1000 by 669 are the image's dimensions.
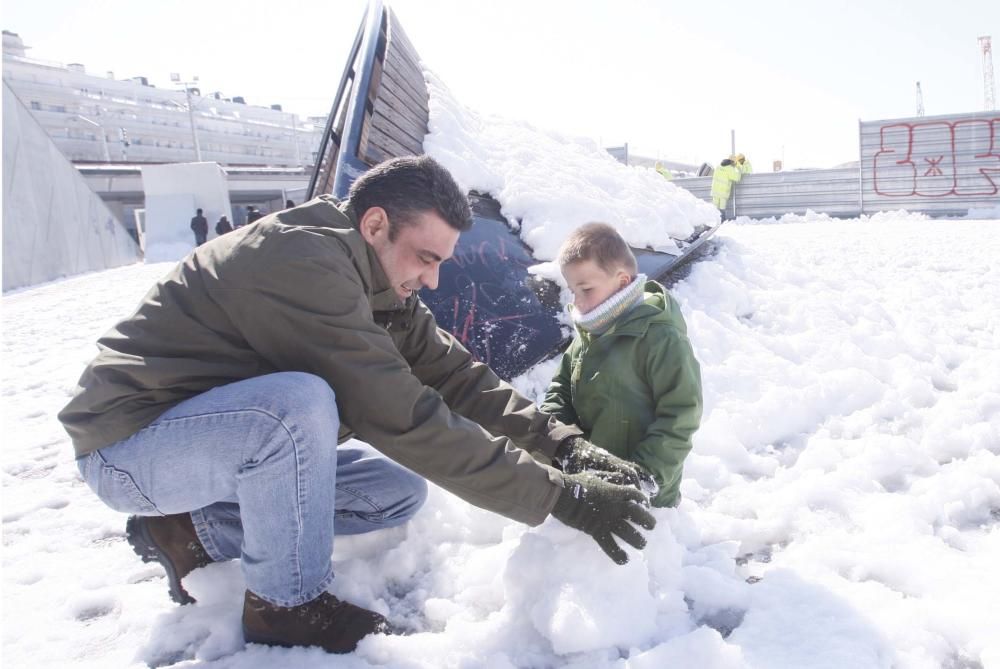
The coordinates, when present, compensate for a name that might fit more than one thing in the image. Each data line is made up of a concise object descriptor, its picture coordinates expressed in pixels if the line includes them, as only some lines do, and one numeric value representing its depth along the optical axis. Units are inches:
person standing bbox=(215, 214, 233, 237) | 620.2
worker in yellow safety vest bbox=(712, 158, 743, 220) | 504.4
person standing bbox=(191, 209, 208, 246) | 677.3
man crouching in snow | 53.5
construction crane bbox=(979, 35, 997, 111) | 1818.4
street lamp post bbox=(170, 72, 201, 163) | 1306.6
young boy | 67.9
